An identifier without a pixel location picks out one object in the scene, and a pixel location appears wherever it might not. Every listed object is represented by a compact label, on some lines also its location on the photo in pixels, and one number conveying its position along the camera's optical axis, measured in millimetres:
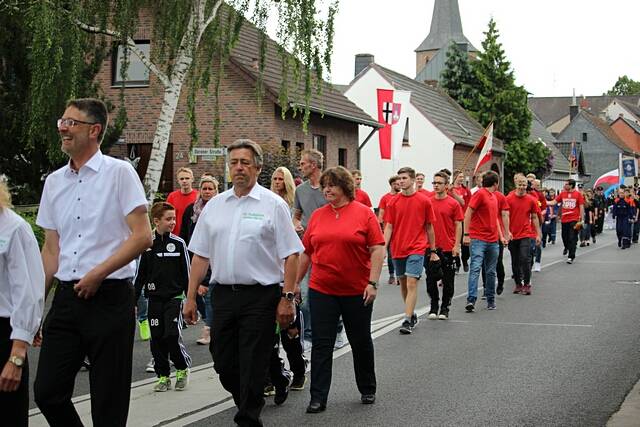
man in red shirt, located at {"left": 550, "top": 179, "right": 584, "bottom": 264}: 23719
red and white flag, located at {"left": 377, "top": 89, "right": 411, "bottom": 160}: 30797
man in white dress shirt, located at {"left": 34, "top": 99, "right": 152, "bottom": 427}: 4699
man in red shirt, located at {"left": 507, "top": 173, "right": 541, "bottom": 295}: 15920
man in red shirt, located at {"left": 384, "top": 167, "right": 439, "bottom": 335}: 11133
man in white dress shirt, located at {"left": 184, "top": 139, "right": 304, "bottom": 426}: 5977
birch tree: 17984
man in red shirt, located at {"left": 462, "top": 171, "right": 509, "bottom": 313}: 13875
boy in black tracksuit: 7977
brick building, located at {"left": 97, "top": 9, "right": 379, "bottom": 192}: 29734
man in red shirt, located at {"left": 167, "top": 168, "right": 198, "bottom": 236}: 11945
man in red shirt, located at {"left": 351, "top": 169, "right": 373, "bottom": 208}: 13023
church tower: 126500
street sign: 18219
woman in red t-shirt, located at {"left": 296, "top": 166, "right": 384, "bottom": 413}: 7430
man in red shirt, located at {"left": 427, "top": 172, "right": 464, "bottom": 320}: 12664
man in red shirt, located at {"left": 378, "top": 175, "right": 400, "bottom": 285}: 17122
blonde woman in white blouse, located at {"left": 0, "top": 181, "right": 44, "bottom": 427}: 4289
